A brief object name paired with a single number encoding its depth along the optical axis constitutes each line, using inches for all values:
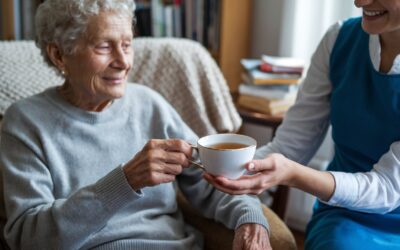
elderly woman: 46.4
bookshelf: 96.1
